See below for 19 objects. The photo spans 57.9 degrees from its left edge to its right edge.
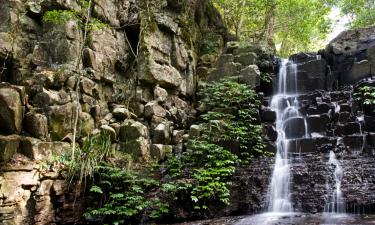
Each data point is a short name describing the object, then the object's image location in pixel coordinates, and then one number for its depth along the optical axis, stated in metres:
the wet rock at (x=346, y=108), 11.83
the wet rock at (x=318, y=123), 11.57
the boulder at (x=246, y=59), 14.63
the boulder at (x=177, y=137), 11.79
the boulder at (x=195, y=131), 11.55
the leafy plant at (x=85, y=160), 8.25
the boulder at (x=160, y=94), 12.15
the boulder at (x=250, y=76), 13.69
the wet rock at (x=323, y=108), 12.22
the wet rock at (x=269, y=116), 12.66
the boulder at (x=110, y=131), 10.31
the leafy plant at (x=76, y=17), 9.27
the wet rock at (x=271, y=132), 11.74
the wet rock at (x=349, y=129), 10.90
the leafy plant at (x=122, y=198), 8.14
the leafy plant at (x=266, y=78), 14.43
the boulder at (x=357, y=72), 13.42
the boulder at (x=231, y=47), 15.45
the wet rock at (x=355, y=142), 10.23
